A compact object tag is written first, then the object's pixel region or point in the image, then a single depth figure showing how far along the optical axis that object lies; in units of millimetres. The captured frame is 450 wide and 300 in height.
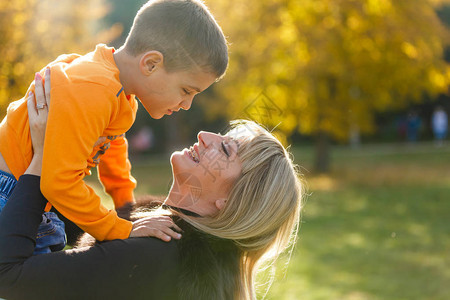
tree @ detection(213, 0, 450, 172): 12844
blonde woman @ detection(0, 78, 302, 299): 1812
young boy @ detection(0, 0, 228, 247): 1870
